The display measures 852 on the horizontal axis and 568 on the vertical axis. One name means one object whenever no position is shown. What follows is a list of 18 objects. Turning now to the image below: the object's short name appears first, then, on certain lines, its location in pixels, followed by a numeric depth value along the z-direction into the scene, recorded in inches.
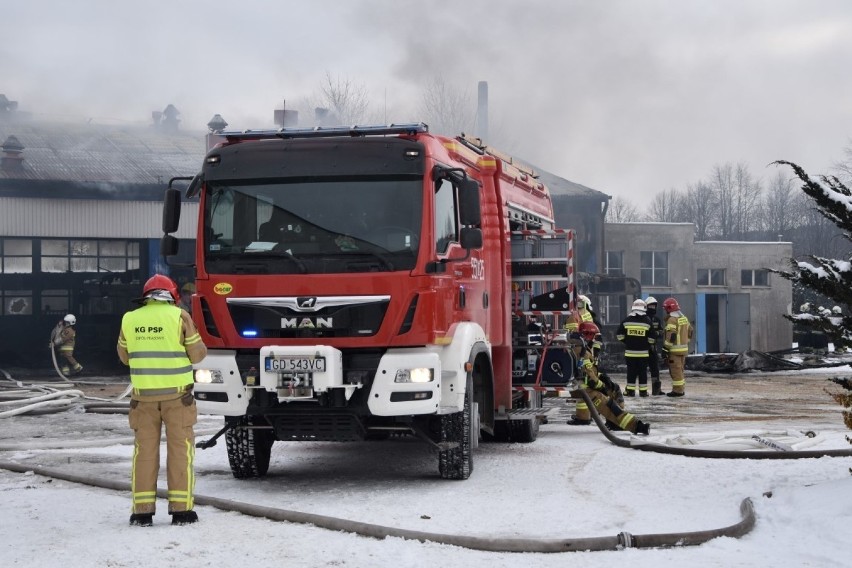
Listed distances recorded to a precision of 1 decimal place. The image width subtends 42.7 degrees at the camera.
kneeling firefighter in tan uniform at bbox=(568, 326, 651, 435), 452.1
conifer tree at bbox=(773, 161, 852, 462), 284.7
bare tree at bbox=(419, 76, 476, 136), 1471.5
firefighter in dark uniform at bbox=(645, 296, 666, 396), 686.5
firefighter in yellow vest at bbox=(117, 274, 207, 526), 277.4
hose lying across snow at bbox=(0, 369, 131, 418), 574.5
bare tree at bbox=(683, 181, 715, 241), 3393.2
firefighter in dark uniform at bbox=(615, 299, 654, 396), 660.1
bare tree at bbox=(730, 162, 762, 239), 3372.8
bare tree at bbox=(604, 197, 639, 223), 3440.0
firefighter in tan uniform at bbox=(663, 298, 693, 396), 705.0
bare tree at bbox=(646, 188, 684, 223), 3506.4
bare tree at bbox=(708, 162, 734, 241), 3373.5
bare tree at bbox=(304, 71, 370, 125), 1411.9
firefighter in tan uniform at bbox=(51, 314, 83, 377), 877.8
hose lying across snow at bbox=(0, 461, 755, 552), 241.0
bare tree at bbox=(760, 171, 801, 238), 3324.6
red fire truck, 319.0
